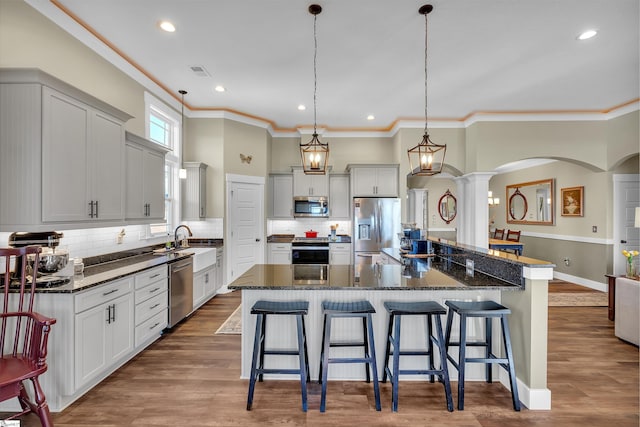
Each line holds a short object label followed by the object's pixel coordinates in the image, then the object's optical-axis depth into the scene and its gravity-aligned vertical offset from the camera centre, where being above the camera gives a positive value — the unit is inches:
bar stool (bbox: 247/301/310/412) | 88.5 -33.7
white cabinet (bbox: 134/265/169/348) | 119.6 -37.5
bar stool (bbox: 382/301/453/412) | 89.0 -36.3
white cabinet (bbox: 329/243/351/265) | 237.1 -30.0
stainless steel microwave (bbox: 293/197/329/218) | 246.7 +4.5
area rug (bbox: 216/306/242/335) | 147.9 -55.7
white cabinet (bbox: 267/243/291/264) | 240.5 -30.8
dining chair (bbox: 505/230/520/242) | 270.2 -19.4
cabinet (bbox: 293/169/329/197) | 247.4 +21.7
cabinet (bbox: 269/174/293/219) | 253.1 +13.3
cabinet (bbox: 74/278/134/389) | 91.0 -37.0
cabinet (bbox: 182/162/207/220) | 203.8 +12.3
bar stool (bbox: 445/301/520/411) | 88.3 -35.6
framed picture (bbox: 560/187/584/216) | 245.8 +11.0
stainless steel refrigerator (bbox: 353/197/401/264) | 230.5 -9.3
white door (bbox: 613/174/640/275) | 217.8 -0.3
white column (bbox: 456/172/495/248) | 220.5 +2.0
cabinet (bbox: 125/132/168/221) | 134.6 +15.1
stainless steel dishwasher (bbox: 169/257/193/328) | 145.5 -37.8
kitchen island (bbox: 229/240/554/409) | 90.9 -26.8
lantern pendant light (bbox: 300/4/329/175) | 112.3 +20.7
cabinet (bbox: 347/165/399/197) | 238.1 +24.2
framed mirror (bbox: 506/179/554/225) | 284.7 +11.3
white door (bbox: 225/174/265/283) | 220.4 -7.9
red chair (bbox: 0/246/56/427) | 68.2 -34.8
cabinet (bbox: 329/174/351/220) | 251.0 +13.4
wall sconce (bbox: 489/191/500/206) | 342.2 +14.0
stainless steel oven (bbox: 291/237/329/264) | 236.5 -30.0
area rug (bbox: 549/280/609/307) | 191.5 -54.0
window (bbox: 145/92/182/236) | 186.9 +36.3
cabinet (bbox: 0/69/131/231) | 89.4 +17.8
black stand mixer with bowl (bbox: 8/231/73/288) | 94.7 -14.3
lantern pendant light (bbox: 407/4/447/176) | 112.9 +23.8
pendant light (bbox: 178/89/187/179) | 206.9 +48.5
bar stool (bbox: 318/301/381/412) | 87.5 -34.3
